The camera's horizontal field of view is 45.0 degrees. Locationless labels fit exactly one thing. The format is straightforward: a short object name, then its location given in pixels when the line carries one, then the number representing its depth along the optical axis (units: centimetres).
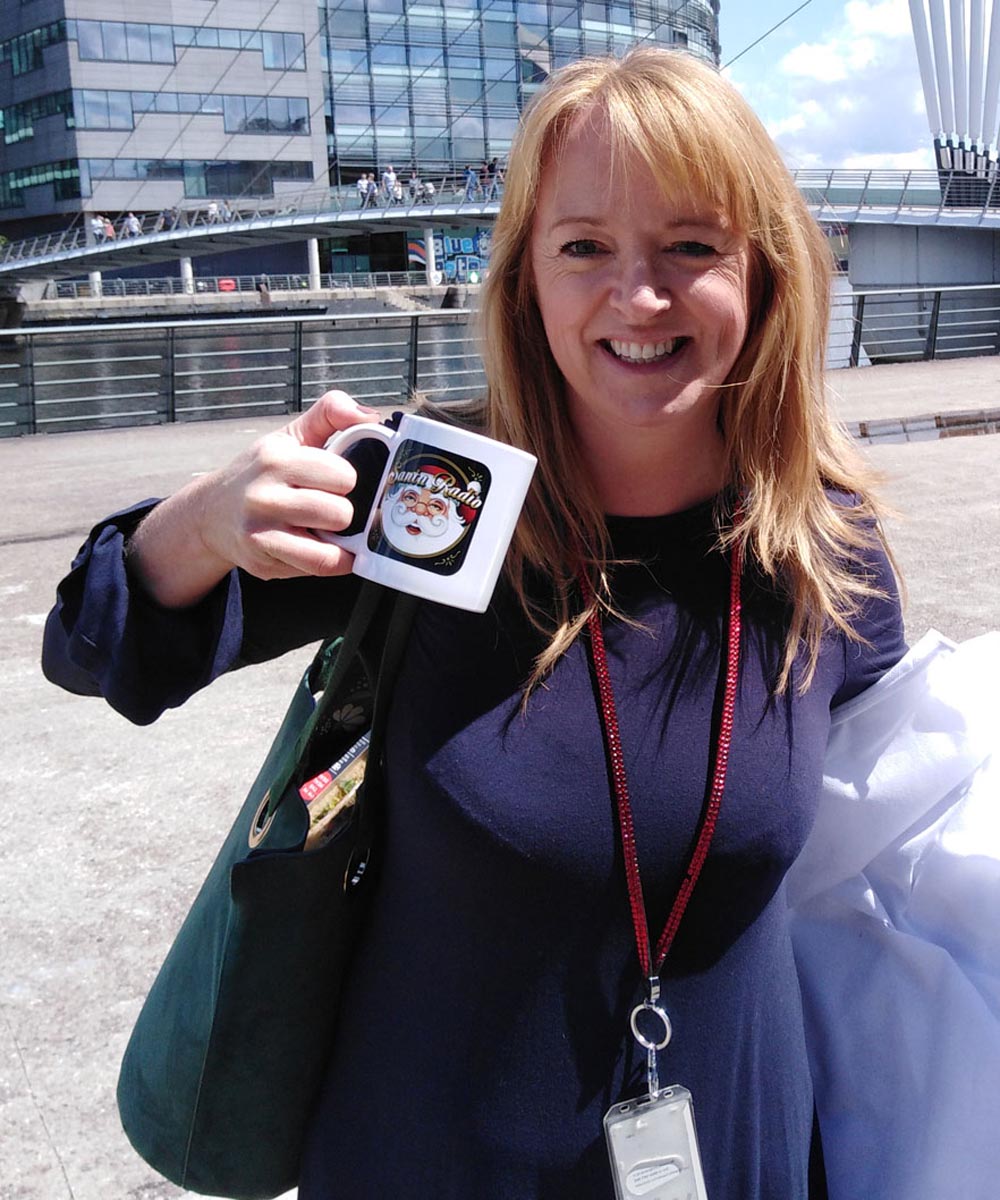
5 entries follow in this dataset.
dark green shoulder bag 125
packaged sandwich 128
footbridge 5841
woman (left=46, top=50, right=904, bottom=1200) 126
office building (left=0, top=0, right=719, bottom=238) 6169
